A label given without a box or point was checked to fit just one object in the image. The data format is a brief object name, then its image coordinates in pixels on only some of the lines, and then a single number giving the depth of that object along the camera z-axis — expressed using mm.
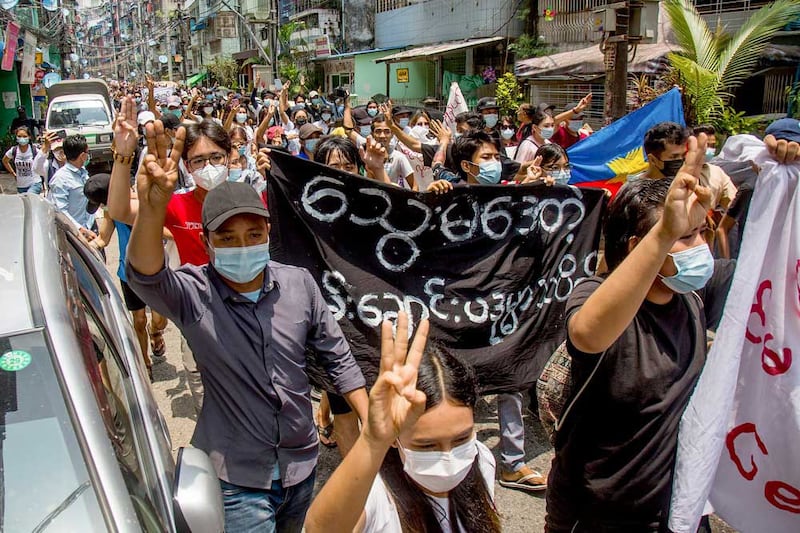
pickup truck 16408
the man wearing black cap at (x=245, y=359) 2211
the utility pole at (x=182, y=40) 75438
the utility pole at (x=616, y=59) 7445
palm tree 9281
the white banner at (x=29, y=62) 22719
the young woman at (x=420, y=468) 1343
